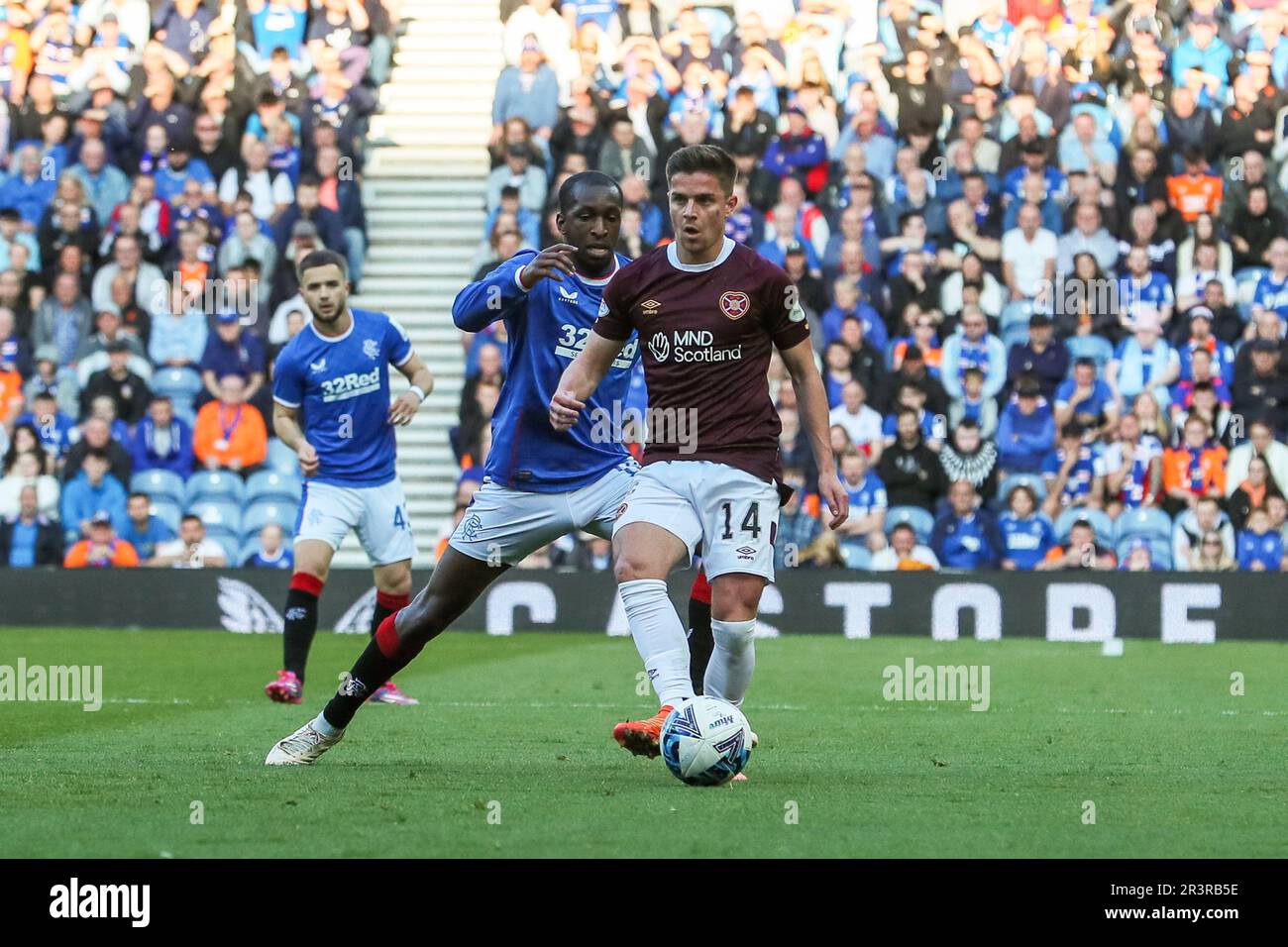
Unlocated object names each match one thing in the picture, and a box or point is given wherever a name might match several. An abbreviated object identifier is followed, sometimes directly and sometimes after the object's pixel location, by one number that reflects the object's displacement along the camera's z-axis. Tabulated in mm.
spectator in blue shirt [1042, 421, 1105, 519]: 18047
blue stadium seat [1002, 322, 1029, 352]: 18766
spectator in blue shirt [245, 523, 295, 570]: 18141
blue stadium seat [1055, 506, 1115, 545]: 17875
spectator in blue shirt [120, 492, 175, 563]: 18891
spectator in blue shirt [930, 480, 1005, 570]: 17859
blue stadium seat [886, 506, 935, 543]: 18000
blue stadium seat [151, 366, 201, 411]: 19531
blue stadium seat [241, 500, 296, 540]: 18781
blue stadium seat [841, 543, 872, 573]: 18062
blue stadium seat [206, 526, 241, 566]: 18844
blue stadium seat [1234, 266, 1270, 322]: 18922
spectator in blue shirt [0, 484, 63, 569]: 19016
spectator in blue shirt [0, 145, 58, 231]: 21094
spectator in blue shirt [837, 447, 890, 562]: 17844
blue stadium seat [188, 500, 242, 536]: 18859
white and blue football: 7391
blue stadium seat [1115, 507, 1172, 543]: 17891
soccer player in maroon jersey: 7707
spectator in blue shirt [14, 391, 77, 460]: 19453
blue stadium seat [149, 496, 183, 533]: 18969
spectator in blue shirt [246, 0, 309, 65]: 22125
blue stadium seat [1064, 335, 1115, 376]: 18625
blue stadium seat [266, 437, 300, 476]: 19031
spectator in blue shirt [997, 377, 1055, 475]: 18141
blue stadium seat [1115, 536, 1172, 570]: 17844
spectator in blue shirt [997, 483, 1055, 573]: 17781
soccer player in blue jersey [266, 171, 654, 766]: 8375
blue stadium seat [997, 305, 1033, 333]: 18828
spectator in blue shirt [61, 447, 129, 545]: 18984
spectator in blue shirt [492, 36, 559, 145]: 21016
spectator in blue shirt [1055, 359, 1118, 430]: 18328
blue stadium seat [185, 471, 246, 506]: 18953
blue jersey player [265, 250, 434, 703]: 11938
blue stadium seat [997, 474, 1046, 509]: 18000
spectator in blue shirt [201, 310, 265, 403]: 19266
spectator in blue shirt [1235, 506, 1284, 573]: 17594
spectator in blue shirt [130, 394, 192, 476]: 19172
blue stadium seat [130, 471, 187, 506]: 19078
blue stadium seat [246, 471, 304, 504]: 18922
